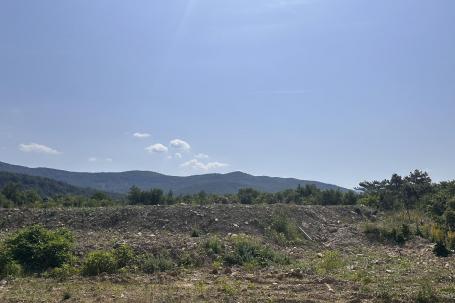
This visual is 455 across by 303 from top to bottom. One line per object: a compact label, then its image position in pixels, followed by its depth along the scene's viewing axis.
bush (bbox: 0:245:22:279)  10.70
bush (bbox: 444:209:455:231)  18.09
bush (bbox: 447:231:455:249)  15.20
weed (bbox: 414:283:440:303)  8.00
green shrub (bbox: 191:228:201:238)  15.20
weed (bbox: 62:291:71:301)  8.59
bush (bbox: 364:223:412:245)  17.23
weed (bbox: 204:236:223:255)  12.86
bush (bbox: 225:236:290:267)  12.38
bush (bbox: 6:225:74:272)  11.35
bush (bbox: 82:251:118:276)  10.79
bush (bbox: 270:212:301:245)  15.97
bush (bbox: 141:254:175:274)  11.29
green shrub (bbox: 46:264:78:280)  10.55
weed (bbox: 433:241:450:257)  13.80
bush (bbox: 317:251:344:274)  11.39
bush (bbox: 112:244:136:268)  11.39
